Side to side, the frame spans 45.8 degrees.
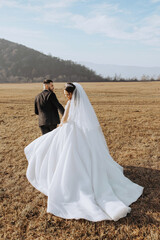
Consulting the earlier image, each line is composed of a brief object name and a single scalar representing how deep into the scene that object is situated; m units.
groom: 5.75
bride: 3.96
